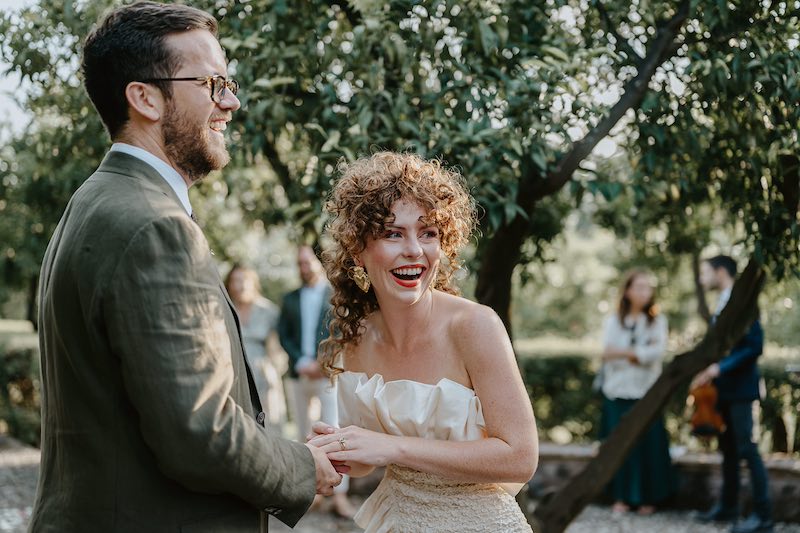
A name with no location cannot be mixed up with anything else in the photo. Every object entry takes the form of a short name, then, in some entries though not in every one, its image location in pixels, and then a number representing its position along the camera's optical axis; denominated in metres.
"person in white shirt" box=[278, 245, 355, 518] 7.43
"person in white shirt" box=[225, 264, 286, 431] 7.81
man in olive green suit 1.94
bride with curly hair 2.65
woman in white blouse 7.71
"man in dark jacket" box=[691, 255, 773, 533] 6.88
